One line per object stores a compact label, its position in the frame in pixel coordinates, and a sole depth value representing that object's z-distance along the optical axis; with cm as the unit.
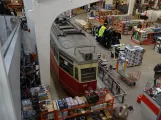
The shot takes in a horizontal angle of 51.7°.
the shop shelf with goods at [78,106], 510
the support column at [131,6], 1636
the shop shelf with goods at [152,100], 549
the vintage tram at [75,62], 587
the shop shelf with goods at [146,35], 1214
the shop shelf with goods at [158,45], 1111
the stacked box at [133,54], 893
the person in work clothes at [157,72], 710
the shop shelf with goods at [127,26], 1383
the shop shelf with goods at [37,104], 463
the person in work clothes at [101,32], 1128
